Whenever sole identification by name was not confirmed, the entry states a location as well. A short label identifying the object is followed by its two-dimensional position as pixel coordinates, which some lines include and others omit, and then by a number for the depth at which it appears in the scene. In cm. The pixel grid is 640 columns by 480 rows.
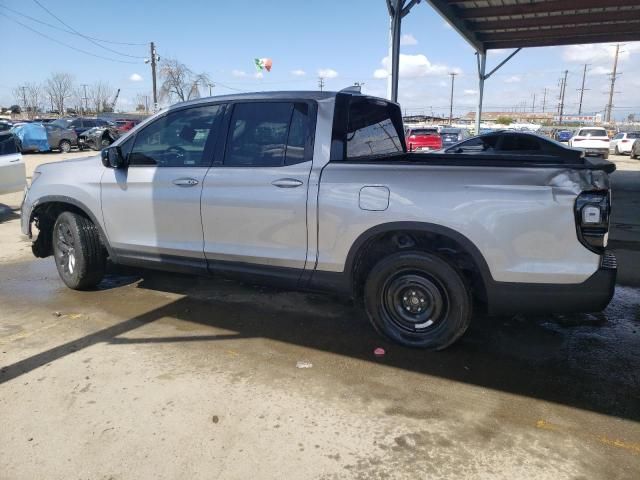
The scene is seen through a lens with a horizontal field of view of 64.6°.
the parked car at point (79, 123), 2920
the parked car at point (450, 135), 2677
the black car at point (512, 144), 1238
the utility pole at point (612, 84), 7828
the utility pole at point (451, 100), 8908
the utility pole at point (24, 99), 9762
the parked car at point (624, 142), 3222
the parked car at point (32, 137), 2389
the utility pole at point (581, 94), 10358
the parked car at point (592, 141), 2325
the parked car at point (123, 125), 3368
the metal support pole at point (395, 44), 1011
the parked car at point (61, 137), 2611
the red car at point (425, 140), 2328
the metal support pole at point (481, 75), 1861
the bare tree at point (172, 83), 6216
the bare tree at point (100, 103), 9456
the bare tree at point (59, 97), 9012
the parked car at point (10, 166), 879
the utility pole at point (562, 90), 9471
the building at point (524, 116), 10875
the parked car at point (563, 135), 4553
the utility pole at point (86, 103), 9644
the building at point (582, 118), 10369
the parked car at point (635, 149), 2924
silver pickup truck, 325
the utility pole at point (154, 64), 4753
